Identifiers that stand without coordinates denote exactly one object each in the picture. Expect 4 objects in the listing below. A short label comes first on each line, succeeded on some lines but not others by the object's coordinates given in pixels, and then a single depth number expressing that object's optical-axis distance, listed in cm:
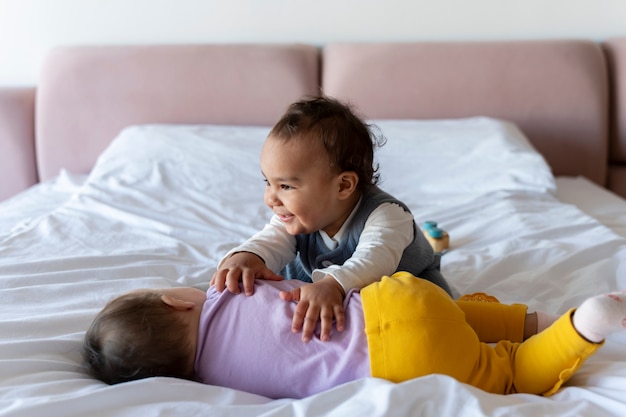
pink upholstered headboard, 218
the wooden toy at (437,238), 151
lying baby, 87
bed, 87
